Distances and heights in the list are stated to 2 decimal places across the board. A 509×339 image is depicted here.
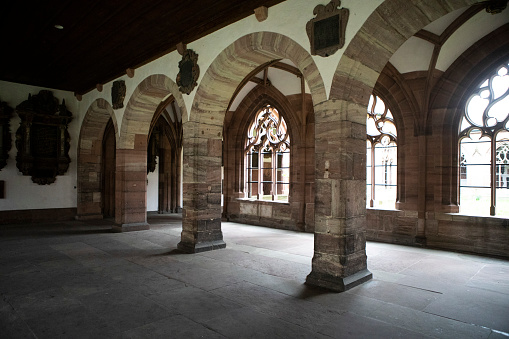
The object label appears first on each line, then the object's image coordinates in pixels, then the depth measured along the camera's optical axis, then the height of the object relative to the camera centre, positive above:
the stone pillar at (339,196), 3.94 -0.31
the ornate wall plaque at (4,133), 8.85 +0.94
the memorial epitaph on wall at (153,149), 11.98 +0.71
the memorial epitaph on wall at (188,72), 5.97 +1.74
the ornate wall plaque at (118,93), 7.91 +1.78
